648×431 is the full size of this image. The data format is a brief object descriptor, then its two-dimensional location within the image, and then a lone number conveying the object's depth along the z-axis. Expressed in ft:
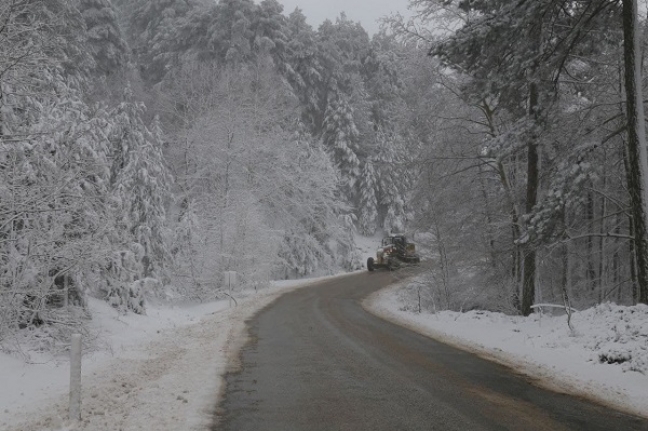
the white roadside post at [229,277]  77.24
